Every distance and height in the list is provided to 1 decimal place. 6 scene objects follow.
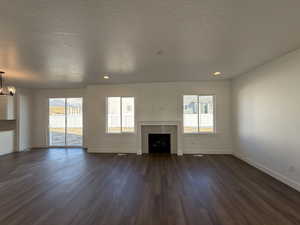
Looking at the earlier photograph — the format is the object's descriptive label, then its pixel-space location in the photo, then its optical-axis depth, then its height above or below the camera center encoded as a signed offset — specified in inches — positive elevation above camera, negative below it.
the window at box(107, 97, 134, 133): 250.1 +0.5
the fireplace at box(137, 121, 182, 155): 238.7 -27.5
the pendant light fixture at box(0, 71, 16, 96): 169.3 +27.9
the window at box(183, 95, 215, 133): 239.0 +2.1
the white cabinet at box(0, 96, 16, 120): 244.5 +11.8
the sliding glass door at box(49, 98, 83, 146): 285.7 -12.7
